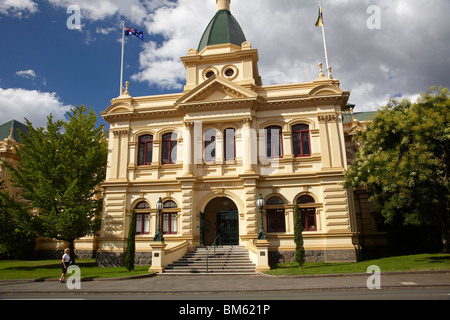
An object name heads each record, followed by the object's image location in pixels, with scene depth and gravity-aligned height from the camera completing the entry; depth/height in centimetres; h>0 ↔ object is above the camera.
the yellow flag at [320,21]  2803 +1724
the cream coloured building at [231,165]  2295 +460
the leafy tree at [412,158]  1687 +343
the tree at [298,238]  1900 -78
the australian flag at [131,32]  2961 +1764
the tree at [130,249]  1941 -117
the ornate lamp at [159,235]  2035 -39
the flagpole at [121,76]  2878 +1363
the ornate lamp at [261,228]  1962 -14
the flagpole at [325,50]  2586 +1394
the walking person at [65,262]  1662 -162
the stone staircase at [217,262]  1933 -215
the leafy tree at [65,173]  2339 +436
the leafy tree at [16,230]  2334 +19
